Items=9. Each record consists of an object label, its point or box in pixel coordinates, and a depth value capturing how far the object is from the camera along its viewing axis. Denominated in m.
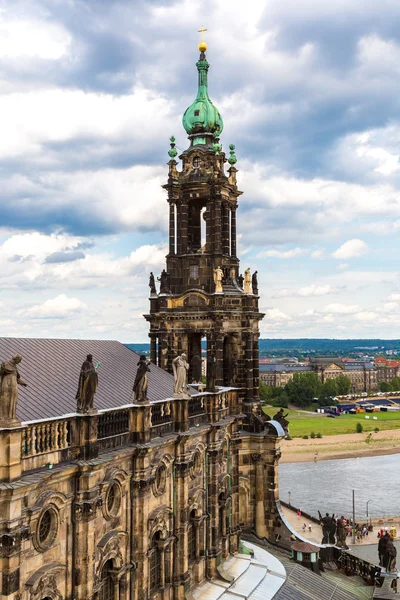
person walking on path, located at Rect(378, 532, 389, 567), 39.03
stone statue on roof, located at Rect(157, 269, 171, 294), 40.16
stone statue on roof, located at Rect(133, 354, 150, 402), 24.66
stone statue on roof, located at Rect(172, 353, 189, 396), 28.45
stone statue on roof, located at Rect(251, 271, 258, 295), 42.07
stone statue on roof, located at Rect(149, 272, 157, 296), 40.97
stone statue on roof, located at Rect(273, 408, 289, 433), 42.44
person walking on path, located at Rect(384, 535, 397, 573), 38.75
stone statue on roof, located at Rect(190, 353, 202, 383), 38.66
